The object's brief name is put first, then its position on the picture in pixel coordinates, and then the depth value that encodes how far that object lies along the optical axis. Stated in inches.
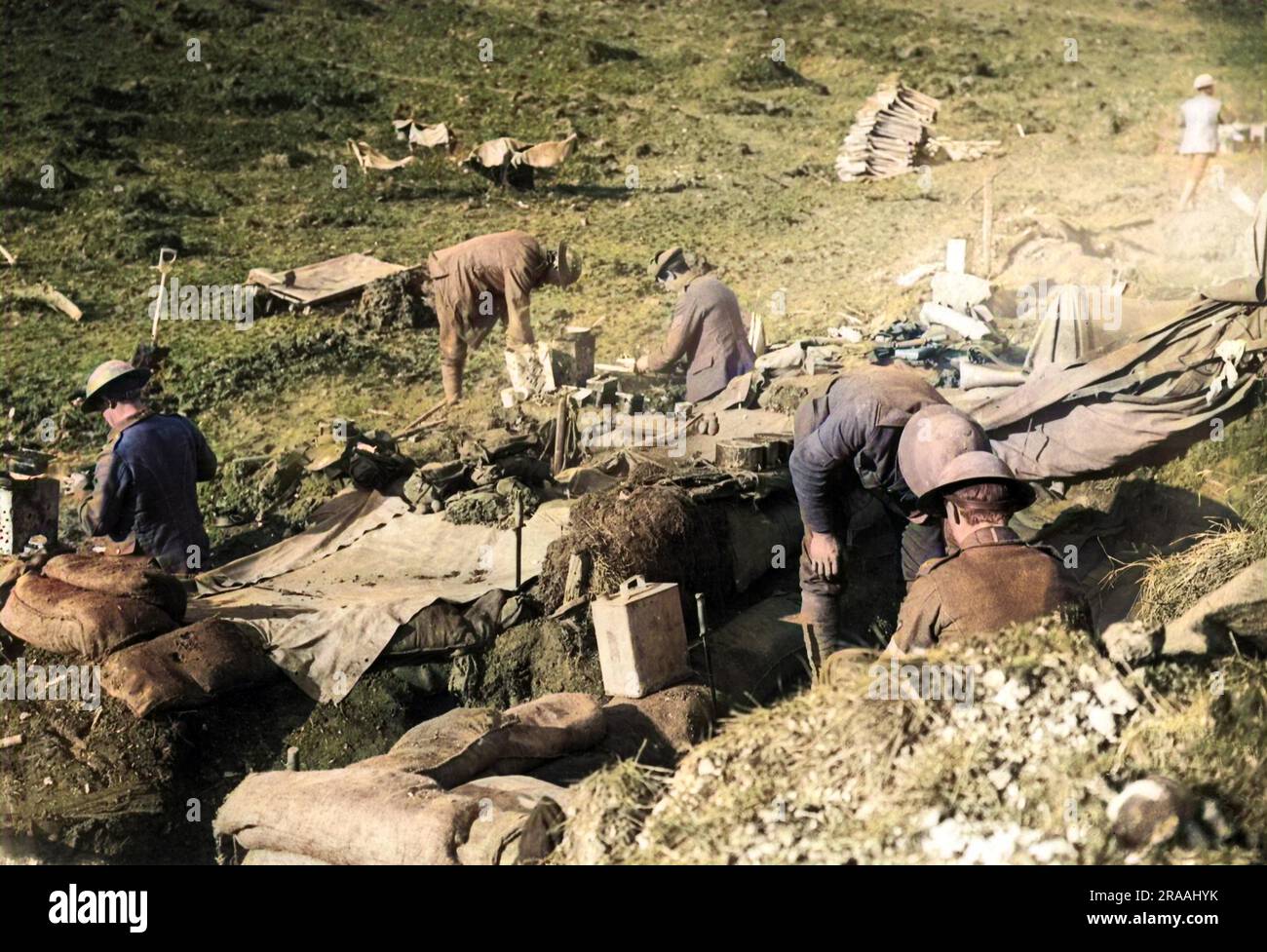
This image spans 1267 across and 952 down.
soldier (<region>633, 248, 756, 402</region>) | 401.7
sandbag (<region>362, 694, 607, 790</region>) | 209.2
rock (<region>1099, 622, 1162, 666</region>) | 178.5
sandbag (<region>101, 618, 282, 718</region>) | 257.9
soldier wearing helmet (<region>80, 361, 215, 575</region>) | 308.7
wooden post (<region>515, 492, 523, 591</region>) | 291.0
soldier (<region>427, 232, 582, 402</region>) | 426.0
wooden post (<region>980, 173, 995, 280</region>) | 504.7
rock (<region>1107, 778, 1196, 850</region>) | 158.1
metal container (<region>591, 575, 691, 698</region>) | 235.6
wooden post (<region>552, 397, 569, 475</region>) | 354.6
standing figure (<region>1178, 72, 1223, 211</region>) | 534.3
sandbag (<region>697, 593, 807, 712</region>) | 269.6
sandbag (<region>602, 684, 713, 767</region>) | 228.1
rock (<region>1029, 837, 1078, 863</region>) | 154.0
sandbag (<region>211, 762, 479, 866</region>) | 188.4
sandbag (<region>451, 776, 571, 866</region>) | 179.6
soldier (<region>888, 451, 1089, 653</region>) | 188.9
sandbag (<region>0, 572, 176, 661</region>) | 264.1
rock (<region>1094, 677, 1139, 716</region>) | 170.4
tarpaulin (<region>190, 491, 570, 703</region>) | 278.7
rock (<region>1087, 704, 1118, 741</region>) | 168.6
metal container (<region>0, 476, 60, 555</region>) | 303.0
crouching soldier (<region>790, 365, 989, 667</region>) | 250.4
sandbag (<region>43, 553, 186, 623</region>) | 271.0
